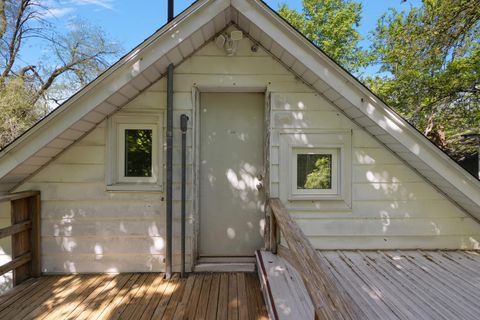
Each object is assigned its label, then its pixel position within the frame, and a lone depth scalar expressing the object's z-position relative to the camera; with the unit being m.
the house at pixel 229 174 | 2.79
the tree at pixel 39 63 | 8.09
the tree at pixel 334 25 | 15.52
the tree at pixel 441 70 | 4.80
